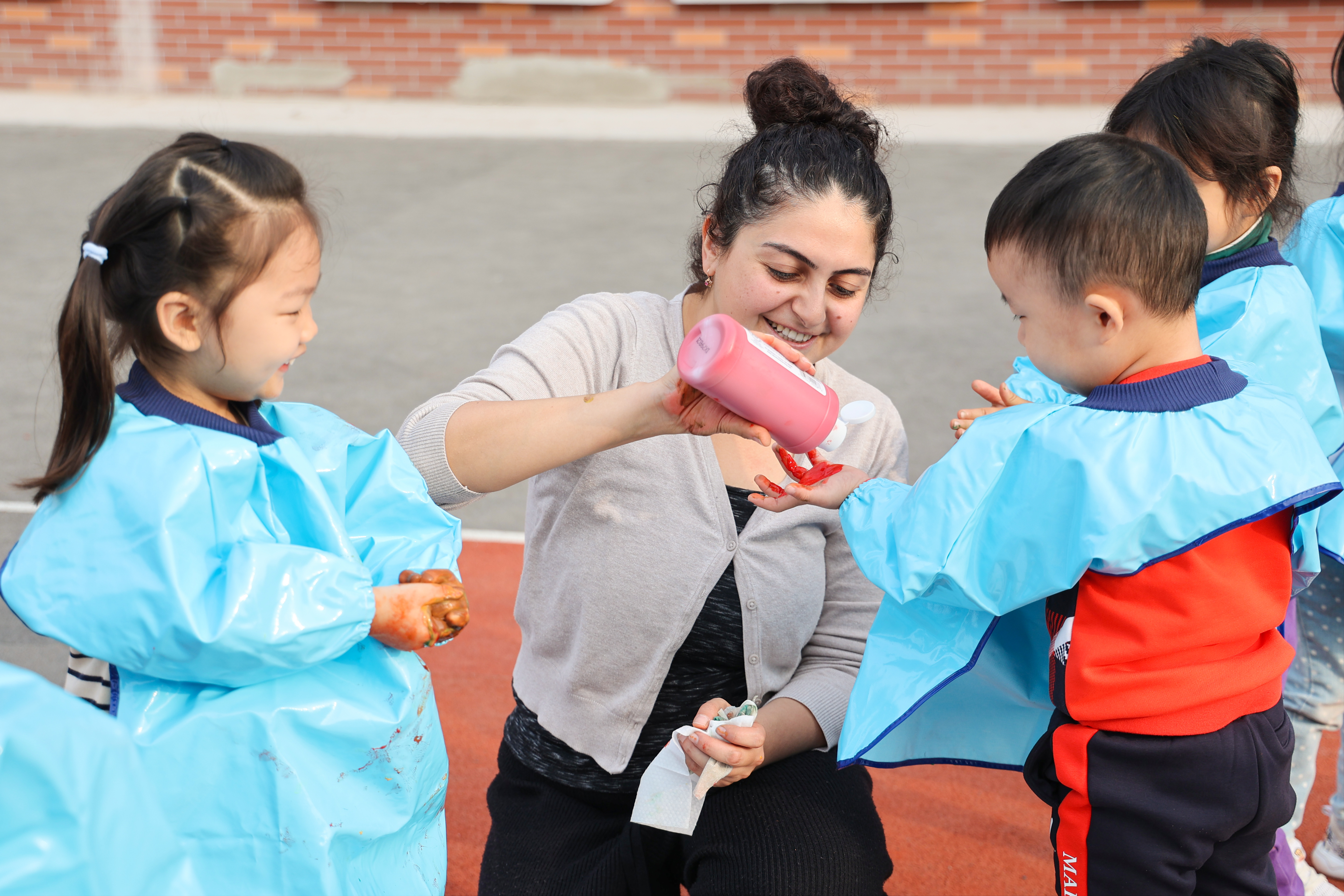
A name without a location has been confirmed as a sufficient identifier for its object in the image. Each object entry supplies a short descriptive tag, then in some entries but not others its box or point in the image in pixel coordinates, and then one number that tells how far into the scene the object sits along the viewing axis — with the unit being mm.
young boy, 1670
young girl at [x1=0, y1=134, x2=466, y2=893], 1490
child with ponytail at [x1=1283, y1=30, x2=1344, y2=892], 2588
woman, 2117
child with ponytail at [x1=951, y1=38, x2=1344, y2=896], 2199
